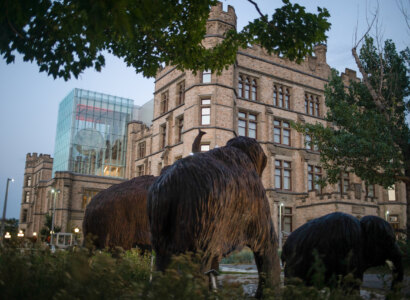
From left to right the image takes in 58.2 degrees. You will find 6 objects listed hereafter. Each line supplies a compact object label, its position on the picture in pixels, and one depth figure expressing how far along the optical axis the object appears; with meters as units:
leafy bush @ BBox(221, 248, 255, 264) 14.33
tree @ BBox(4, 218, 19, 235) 55.24
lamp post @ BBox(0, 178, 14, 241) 22.60
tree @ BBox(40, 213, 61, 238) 29.63
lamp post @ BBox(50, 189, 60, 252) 29.42
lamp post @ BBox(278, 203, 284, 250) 23.00
